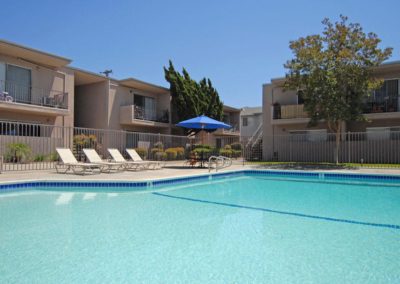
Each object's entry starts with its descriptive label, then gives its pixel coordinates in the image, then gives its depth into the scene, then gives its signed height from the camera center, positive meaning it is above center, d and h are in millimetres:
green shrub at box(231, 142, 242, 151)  28391 +230
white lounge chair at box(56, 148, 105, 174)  11367 -529
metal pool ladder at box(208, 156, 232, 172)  14480 -760
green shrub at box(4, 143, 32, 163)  14539 -163
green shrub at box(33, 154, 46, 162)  15531 -474
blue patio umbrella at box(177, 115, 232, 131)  15428 +1317
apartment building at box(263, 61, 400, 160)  19484 +2442
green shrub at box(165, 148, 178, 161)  21219 -262
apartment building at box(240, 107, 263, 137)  38719 +3650
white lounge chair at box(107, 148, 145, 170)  13187 -486
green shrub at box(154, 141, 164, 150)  20797 +279
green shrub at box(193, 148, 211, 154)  14754 -33
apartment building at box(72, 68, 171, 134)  22812 +3577
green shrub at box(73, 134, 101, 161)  17812 +334
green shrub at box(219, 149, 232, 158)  23300 -280
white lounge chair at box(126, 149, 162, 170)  14464 -330
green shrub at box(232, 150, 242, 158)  25727 -307
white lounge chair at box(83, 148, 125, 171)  12238 -379
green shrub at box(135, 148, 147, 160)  20067 -192
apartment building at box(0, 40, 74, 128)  16897 +3759
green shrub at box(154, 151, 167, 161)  20344 -455
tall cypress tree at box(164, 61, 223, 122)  25469 +4480
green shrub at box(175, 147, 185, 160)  21864 -197
